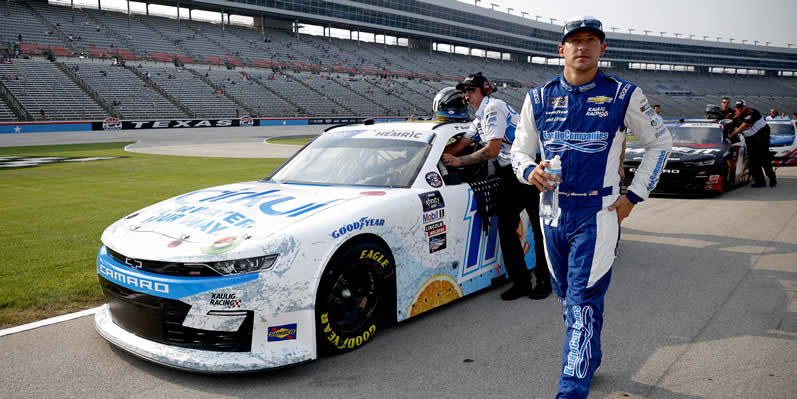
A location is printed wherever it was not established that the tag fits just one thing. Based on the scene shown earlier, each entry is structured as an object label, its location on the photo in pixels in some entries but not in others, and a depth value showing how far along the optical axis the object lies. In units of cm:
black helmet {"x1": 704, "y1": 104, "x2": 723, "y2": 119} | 1211
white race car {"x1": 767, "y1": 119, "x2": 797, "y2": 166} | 1680
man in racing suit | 264
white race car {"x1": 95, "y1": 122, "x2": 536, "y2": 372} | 289
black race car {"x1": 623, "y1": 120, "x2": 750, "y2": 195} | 1008
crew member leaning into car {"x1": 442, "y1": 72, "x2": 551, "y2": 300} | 443
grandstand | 3400
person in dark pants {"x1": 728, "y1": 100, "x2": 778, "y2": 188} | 1133
